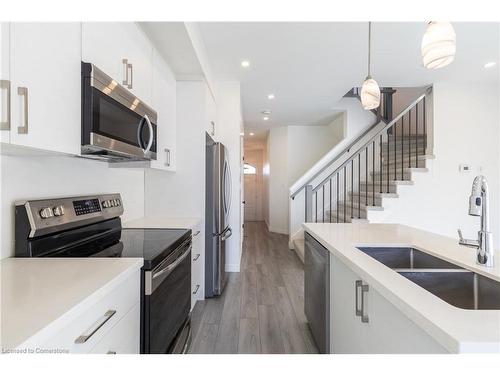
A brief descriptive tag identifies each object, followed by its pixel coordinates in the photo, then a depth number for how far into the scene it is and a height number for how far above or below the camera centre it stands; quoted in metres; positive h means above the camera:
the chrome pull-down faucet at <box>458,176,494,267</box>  1.13 -0.11
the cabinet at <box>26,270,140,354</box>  0.74 -0.46
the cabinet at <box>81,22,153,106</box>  1.33 +0.76
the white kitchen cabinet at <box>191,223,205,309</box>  2.58 -0.81
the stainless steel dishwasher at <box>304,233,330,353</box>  1.82 -0.78
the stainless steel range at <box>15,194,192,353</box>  1.27 -0.34
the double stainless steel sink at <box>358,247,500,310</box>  1.14 -0.44
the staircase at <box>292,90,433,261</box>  4.39 +0.20
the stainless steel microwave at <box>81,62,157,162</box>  1.28 +0.36
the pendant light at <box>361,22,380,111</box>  2.28 +0.78
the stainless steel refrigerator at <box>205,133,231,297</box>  2.93 -0.30
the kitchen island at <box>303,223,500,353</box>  0.68 -0.35
